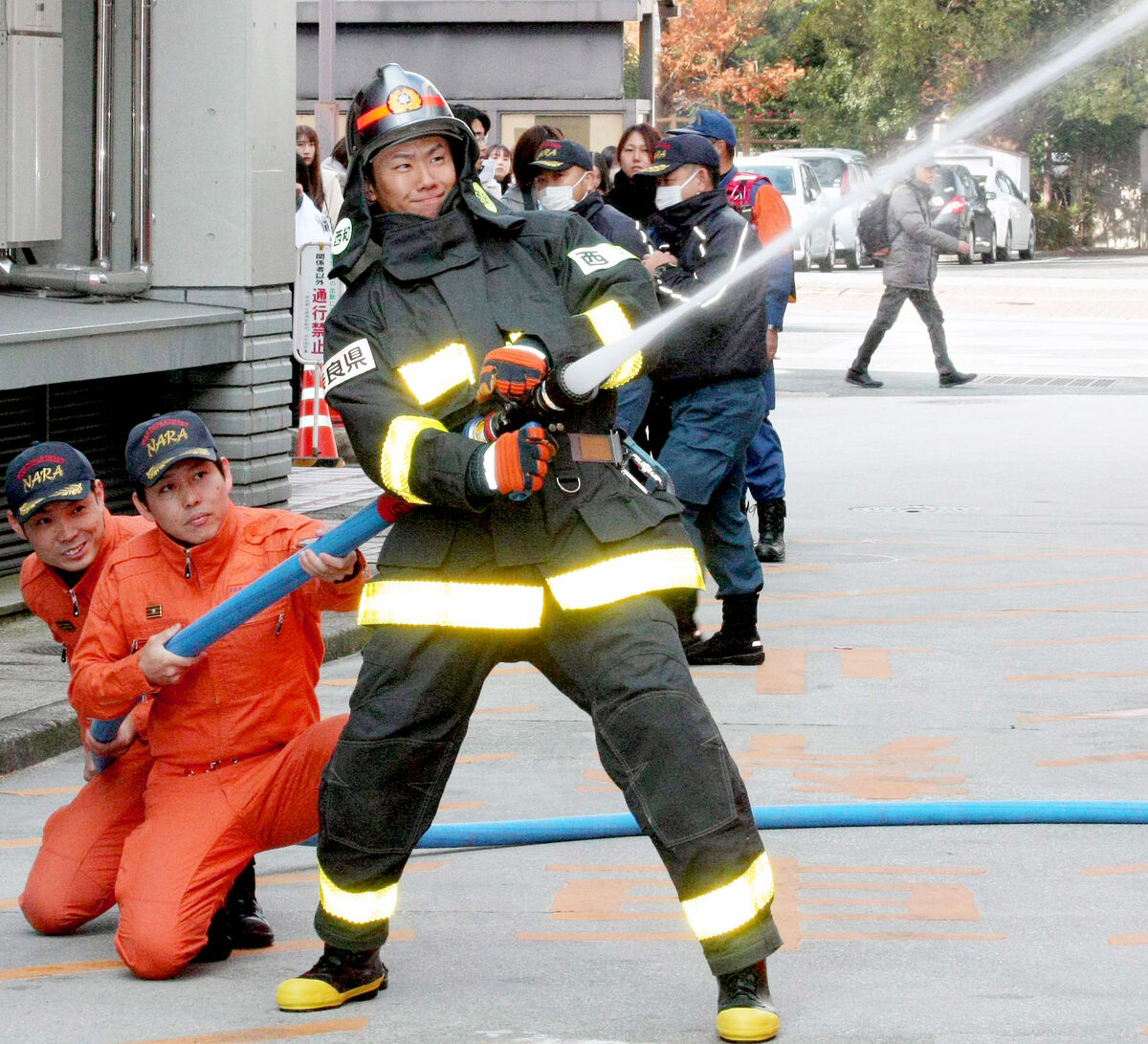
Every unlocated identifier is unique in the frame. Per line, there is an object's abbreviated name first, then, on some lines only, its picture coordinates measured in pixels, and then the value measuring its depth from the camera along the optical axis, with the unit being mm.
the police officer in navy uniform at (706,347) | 12783
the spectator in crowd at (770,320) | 15987
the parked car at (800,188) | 56400
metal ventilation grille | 15001
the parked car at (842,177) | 57905
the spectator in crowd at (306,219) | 21950
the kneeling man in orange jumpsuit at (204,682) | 7971
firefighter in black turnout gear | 6858
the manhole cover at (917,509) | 20095
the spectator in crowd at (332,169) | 23577
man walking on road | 28926
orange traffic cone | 22084
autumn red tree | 88928
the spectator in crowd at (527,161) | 16318
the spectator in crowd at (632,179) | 14409
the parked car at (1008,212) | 63282
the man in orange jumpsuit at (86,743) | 8246
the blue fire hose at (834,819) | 9180
